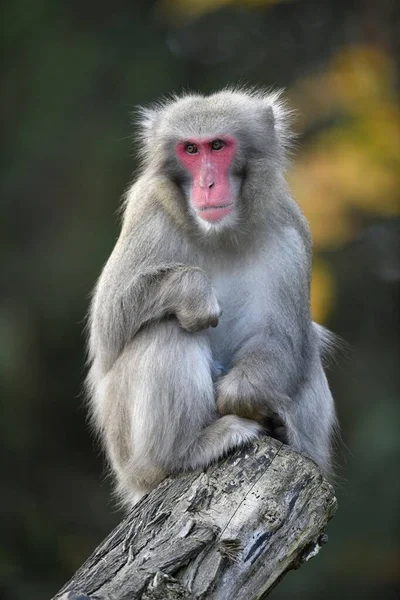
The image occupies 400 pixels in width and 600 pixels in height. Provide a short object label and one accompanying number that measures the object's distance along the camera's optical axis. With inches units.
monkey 641.0
